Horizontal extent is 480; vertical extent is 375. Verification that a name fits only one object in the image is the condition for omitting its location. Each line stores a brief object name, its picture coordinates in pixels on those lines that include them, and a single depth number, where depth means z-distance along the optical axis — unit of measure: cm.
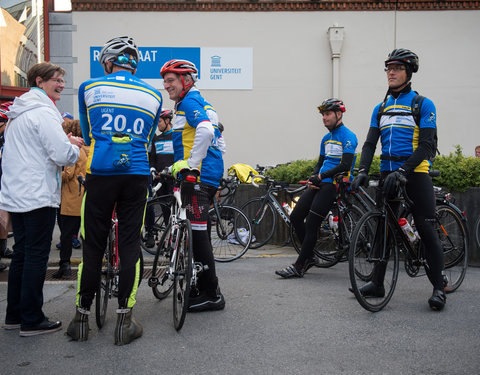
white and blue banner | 1455
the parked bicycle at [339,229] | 605
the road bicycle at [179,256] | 389
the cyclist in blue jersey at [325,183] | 568
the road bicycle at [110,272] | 398
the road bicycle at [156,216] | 738
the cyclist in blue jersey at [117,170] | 352
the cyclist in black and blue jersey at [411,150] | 443
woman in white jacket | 374
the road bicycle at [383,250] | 431
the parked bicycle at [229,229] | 730
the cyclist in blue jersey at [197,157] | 429
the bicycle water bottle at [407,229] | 467
